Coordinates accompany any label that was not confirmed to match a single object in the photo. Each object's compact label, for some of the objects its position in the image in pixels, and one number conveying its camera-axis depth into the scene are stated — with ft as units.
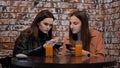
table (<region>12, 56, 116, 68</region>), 6.21
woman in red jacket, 9.53
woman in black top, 9.22
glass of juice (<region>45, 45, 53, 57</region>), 8.40
